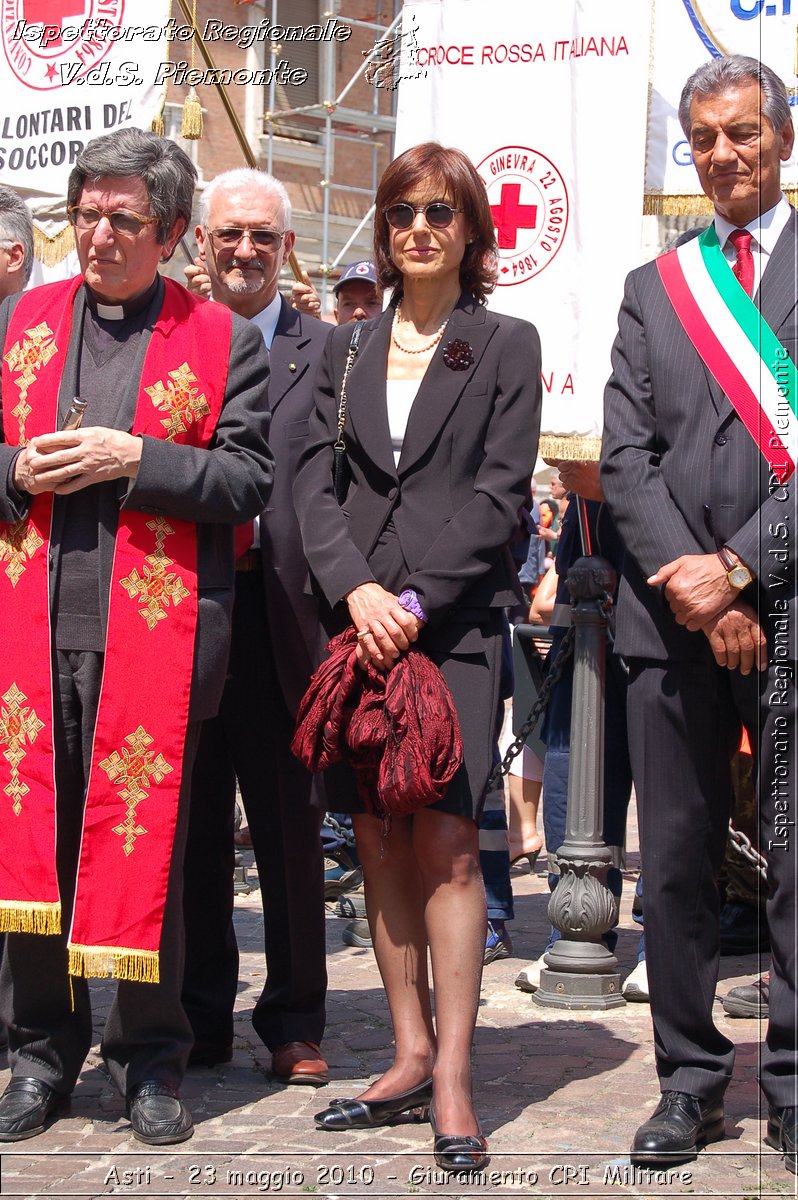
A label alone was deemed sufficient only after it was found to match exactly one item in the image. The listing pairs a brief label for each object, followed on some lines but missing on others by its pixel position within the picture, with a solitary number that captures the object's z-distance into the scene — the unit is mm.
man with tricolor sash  3762
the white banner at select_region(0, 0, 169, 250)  7516
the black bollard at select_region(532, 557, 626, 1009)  5586
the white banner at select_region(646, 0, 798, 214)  6168
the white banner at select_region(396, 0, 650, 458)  6375
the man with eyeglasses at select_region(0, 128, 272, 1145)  4062
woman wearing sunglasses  4000
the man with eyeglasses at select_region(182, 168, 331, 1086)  4586
